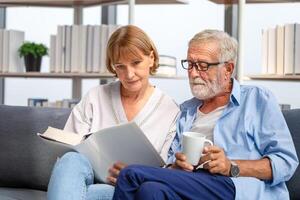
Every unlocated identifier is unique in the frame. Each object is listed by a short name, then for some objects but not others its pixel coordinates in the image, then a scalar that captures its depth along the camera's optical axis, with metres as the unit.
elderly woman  2.34
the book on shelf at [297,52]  3.12
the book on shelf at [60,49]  3.68
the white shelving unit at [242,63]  3.10
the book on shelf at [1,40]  3.89
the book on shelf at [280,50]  3.16
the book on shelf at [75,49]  3.63
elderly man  1.95
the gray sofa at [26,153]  2.70
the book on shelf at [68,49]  3.66
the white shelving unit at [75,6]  3.60
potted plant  3.85
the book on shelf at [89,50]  3.58
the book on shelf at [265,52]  3.21
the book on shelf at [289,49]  3.14
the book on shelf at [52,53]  3.70
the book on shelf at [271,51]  3.19
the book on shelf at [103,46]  3.55
